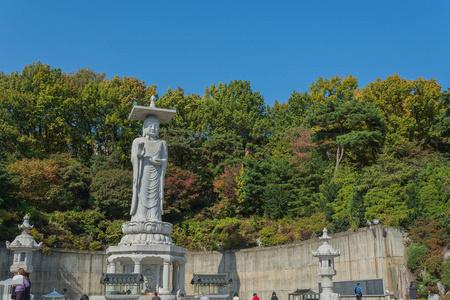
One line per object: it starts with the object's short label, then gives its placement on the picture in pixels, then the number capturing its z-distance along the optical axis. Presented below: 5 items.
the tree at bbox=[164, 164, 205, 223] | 31.02
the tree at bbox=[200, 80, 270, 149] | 37.47
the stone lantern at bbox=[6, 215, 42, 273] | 18.66
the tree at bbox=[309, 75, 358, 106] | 40.19
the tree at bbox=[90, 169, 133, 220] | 30.17
